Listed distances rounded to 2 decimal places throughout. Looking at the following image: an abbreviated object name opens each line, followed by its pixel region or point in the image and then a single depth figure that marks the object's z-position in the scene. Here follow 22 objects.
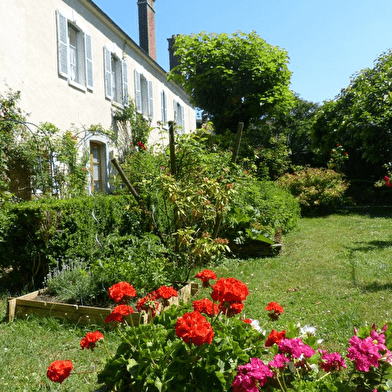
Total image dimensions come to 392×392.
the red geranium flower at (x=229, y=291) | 2.00
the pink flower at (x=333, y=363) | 1.85
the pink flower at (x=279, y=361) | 1.71
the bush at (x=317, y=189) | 12.55
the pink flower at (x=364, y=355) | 1.66
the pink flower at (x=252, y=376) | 1.66
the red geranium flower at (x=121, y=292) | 2.17
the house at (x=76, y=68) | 7.81
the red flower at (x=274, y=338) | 1.94
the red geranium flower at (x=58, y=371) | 1.74
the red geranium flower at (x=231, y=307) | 2.09
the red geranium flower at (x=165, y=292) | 2.28
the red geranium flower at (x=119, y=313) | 2.14
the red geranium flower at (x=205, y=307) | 2.24
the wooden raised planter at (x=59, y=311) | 3.75
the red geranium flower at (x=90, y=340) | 1.98
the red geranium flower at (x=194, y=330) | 1.67
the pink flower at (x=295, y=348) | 1.73
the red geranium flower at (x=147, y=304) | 2.34
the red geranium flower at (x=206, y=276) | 2.49
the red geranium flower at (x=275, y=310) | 2.22
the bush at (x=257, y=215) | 6.71
